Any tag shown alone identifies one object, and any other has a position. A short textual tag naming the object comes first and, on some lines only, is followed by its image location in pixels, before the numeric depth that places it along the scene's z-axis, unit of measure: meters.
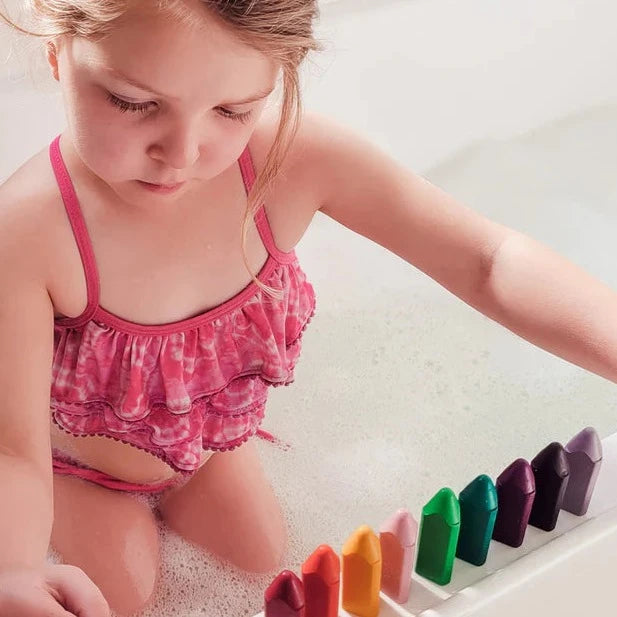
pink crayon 0.92
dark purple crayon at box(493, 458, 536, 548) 0.94
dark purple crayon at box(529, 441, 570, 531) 0.95
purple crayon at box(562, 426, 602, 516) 0.96
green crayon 0.92
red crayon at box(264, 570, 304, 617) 0.88
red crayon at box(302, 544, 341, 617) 0.89
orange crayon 0.90
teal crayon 0.93
